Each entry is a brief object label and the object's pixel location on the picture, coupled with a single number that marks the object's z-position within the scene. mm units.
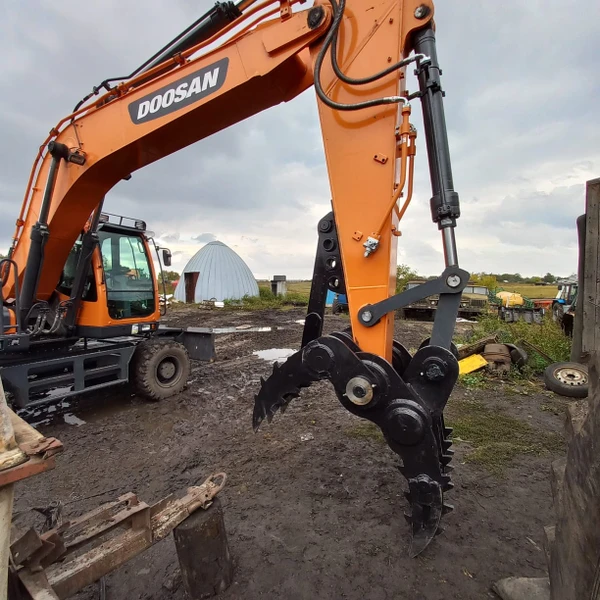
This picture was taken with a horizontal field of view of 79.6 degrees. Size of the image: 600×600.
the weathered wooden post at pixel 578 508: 1093
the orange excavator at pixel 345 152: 1960
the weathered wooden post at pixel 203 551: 1910
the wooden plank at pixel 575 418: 1249
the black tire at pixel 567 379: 5496
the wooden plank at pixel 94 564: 1474
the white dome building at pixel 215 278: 23797
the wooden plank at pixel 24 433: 1165
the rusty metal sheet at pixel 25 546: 1360
